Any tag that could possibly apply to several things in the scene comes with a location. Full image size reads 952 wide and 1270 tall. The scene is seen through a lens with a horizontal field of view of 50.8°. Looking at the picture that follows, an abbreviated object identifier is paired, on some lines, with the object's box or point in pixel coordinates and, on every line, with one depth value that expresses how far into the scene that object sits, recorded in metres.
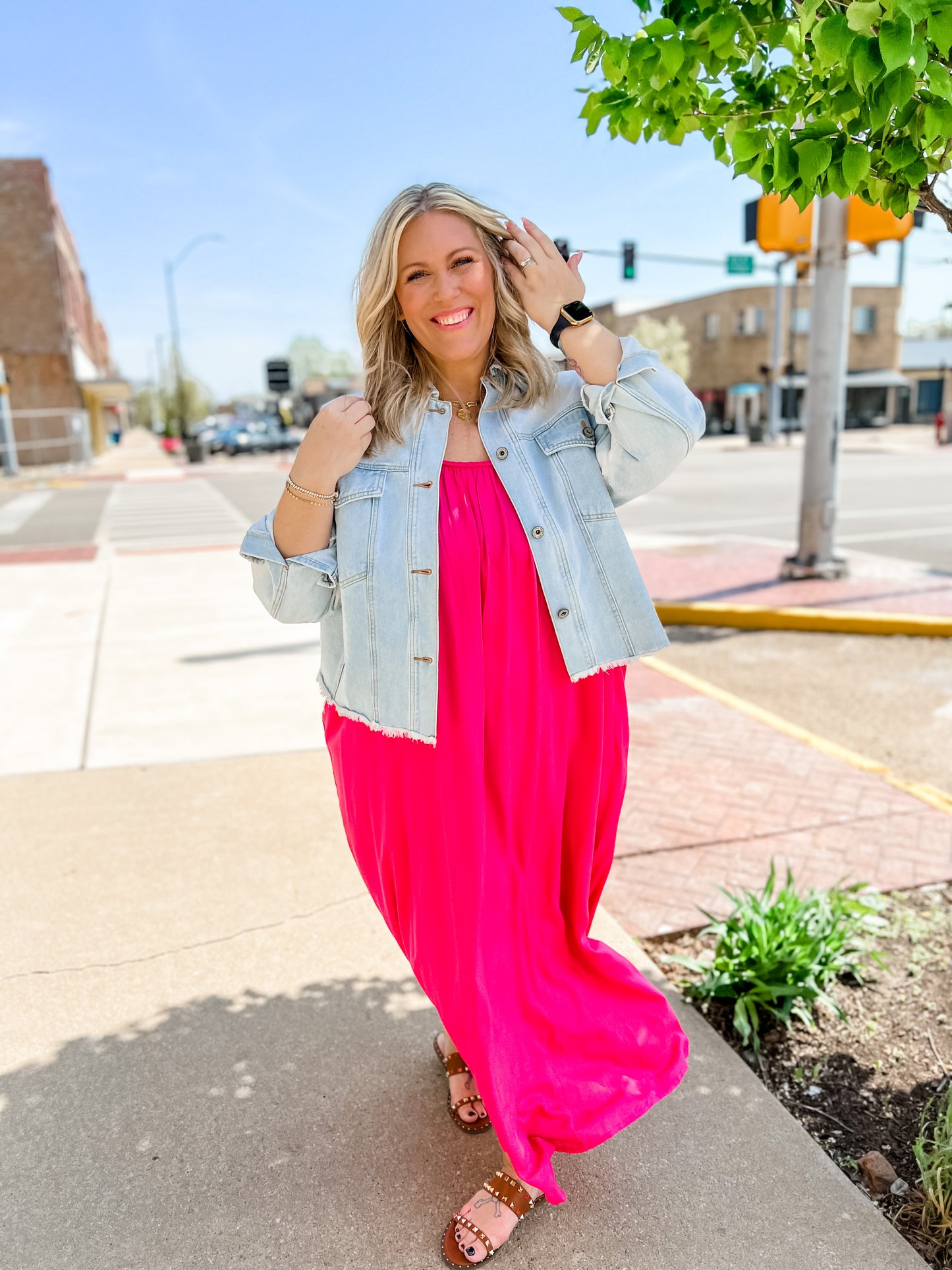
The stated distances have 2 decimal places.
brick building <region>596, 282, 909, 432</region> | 52.81
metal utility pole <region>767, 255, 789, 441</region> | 38.54
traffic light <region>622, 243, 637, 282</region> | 22.78
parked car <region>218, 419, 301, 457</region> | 44.12
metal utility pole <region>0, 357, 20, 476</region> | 28.45
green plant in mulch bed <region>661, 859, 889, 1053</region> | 2.67
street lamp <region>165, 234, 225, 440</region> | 45.00
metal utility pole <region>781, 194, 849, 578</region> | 7.87
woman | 1.92
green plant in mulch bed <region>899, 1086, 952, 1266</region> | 1.94
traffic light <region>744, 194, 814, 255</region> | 7.57
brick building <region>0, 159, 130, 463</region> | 38.59
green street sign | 27.89
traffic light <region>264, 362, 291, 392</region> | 32.06
